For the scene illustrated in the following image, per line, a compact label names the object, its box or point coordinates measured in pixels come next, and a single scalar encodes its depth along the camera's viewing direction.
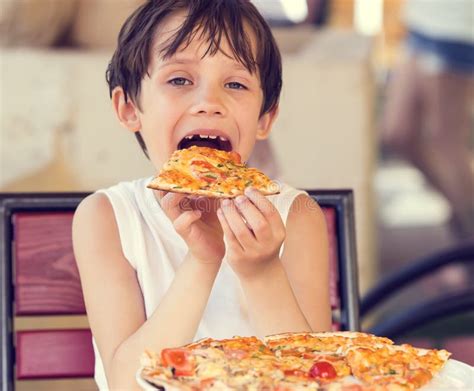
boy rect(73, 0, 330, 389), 1.38
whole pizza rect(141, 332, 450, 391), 1.19
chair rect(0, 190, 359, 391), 1.64
